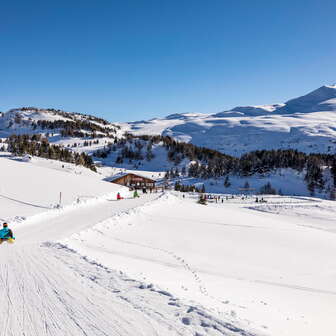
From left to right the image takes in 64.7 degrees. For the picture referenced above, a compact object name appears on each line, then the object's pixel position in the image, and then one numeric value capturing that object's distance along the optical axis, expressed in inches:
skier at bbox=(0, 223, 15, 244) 467.2
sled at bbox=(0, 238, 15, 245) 473.0
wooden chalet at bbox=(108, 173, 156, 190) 2800.2
